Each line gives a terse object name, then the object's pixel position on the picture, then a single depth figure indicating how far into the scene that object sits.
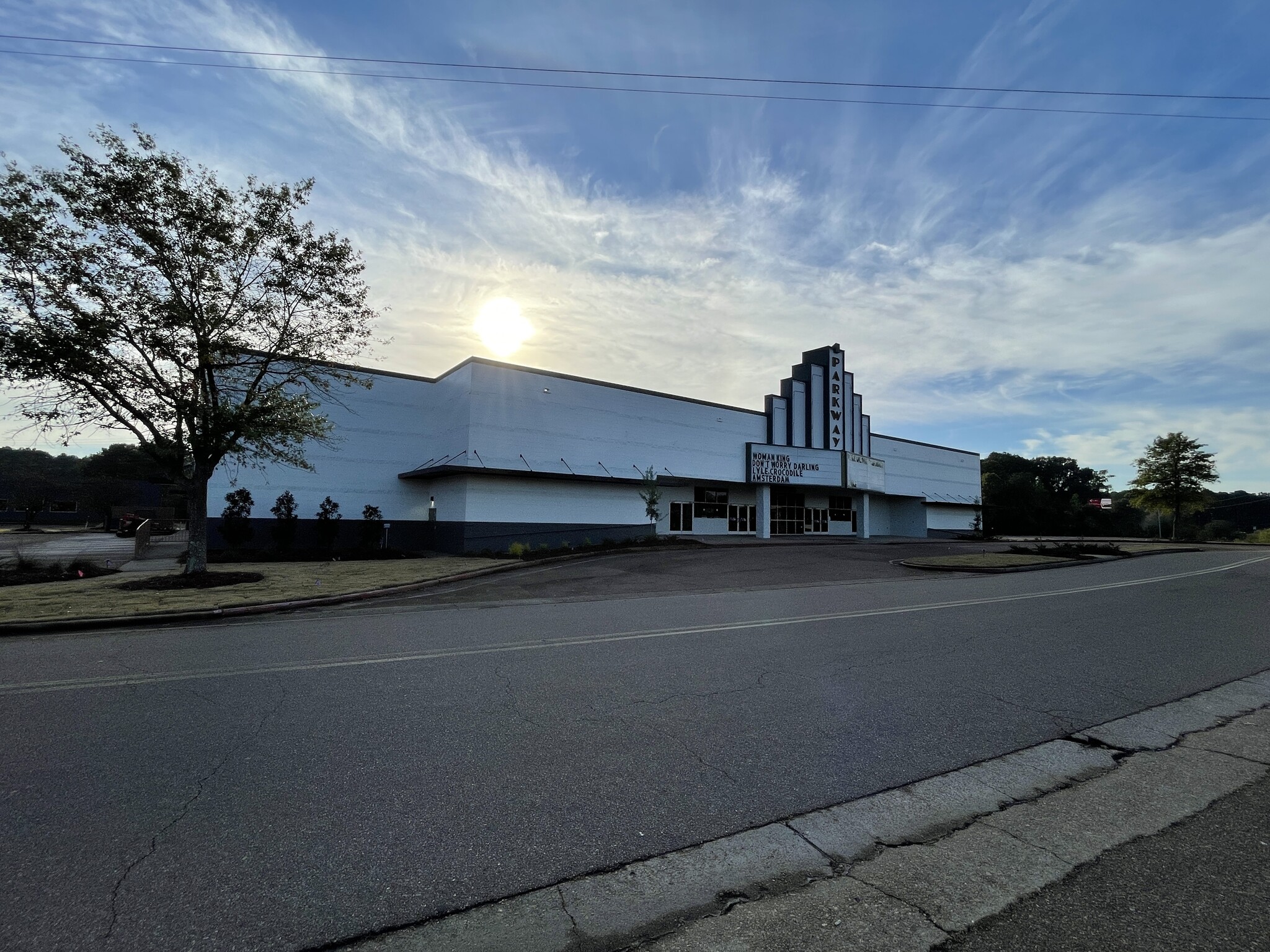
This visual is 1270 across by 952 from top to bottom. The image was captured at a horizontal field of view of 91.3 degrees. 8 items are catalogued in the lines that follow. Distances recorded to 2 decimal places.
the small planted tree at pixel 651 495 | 29.08
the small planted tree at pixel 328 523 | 25.86
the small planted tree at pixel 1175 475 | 52.53
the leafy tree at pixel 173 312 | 13.25
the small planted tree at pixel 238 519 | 24.09
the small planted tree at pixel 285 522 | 24.88
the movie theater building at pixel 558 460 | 25.84
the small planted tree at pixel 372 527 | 26.88
